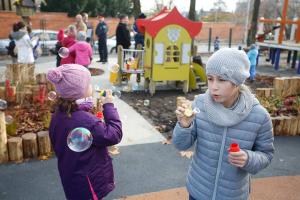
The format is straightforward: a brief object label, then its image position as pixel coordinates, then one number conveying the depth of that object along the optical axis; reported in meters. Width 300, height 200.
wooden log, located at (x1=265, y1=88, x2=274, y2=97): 6.94
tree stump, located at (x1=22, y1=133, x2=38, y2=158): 4.57
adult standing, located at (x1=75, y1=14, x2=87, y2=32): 8.35
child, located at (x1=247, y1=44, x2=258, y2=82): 11.00
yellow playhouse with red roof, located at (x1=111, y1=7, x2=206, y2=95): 8.24
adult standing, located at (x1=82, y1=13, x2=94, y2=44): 15.31
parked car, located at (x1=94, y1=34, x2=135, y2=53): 18.84
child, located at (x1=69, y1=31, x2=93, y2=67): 7.74
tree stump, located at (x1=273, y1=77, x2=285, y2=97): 7.10
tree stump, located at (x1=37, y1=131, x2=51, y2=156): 4.65
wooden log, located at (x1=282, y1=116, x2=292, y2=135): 5.80
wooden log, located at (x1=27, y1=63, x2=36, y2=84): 7.78
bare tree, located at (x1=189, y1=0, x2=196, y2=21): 17.44
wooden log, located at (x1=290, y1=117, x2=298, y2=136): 5.84
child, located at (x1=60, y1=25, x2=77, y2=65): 7.82
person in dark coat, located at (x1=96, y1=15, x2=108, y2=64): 12.96
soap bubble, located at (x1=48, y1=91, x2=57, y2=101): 4.36
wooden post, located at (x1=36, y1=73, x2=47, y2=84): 7.86
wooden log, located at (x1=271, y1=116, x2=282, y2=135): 5.76
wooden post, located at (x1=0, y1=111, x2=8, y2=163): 4.44
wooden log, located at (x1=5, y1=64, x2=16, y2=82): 7.89
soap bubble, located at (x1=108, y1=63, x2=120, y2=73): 5.01
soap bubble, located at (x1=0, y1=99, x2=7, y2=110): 4.45
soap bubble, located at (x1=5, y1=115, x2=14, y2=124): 4.80
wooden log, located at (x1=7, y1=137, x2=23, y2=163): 4.47
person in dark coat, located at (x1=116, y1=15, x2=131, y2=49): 12.05
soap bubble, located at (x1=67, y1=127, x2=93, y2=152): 2.23
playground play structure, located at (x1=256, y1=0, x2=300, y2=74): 14.12
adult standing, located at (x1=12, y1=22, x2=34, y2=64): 9.90
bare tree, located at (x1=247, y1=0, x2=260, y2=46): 18.78
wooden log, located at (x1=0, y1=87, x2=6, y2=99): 6.55
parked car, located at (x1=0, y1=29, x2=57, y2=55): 16.83
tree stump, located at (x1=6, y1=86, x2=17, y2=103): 6.59
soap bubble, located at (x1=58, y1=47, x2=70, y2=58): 5.65
